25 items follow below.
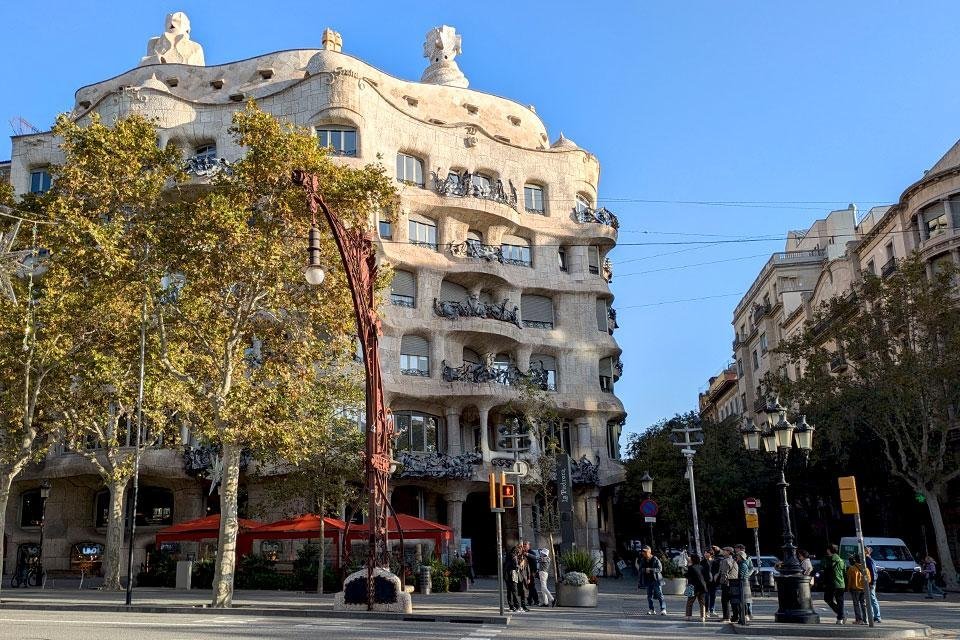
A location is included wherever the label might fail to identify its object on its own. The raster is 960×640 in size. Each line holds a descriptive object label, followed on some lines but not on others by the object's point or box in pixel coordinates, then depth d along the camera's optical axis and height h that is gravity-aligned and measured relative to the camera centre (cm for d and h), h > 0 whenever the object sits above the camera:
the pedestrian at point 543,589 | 2332 -128
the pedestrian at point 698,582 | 1945 -105
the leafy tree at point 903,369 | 3238 +564
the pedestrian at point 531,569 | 2214 -73
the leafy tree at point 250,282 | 2314 +691
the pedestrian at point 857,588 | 1764 -117
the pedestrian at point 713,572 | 1949 -84
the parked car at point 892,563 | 3222 -131
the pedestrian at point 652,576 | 2091 -95
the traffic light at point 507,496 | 2041 +95
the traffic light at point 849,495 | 1702 +59
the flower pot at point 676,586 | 2914 -167
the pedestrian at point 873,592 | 1735 -124
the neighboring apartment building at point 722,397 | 8319 +1303
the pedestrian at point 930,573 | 2852 -150
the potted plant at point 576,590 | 2344 -135
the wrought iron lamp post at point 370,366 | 2006 +401
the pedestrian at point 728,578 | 1867 -95
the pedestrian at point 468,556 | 4062 -68
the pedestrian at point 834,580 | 1805 -103
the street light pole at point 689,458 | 2856 +233
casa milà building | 4156 +1251
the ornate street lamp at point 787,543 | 1728 -28
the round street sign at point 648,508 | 2775 +77
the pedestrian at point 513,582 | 2111 -98
